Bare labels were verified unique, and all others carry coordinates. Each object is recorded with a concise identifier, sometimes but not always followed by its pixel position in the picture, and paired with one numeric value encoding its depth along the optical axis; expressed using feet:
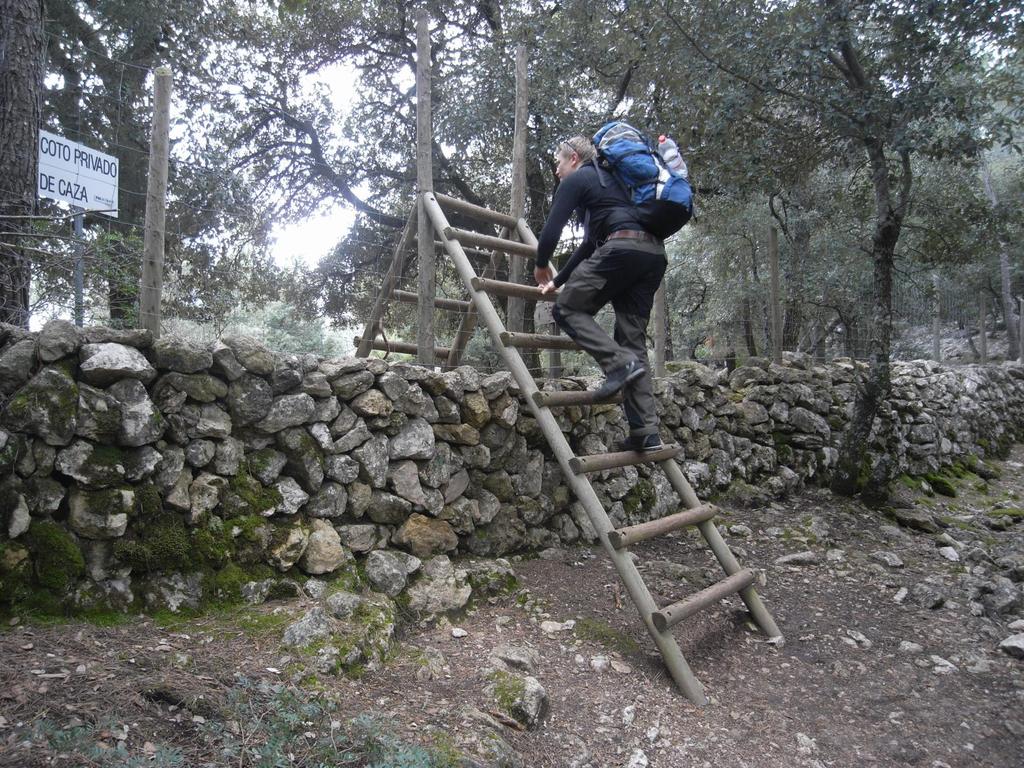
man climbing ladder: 10.34
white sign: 10.96
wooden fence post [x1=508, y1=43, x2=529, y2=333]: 15.16
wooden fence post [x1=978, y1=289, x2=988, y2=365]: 39.37
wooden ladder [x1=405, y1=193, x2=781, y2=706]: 9.04
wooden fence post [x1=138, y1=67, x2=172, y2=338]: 9.60
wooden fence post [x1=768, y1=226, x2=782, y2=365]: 20.84
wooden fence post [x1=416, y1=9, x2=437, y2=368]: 13.08
